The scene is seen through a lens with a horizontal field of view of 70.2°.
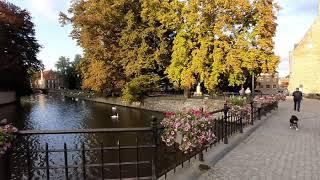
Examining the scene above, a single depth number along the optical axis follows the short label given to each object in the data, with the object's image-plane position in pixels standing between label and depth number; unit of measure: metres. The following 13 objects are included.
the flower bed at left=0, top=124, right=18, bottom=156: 3.09
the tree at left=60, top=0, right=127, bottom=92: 23.79
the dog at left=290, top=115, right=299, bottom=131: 9.65
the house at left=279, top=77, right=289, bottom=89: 67.02
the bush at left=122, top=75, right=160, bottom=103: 23.13
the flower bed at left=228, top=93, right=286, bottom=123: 8.44
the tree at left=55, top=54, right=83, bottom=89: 52.80
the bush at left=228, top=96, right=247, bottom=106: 9.26
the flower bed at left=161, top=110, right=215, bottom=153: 4.43
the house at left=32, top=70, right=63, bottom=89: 92.22
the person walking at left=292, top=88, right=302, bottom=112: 15.69
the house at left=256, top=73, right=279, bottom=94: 57.06
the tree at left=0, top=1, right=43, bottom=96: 27.14
